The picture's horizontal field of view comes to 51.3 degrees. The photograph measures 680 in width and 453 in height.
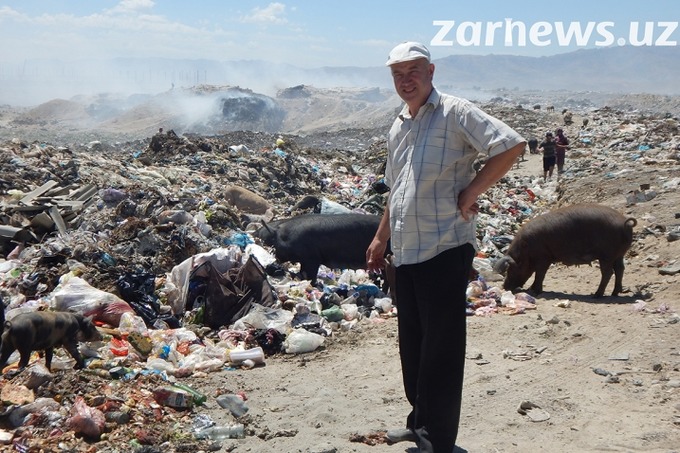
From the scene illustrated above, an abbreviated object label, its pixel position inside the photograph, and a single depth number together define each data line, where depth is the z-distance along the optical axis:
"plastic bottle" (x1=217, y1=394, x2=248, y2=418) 4.52
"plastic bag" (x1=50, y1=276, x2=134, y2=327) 6.22
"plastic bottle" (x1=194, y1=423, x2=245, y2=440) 4.16
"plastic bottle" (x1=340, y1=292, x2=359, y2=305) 7.37
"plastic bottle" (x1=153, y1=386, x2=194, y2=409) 4.51
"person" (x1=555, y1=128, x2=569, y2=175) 15.93
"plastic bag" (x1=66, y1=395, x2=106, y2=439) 4.06
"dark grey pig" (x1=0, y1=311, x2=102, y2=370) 4.62
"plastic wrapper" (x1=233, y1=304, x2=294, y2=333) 6.41
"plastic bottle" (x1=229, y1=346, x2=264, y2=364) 5.68
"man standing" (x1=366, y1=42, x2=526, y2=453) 3.13
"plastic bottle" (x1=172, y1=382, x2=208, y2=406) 4.62
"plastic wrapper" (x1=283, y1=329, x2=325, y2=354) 6.05
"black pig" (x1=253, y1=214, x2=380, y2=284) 8.00
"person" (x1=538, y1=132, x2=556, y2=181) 15.52
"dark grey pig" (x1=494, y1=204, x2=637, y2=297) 7.39
